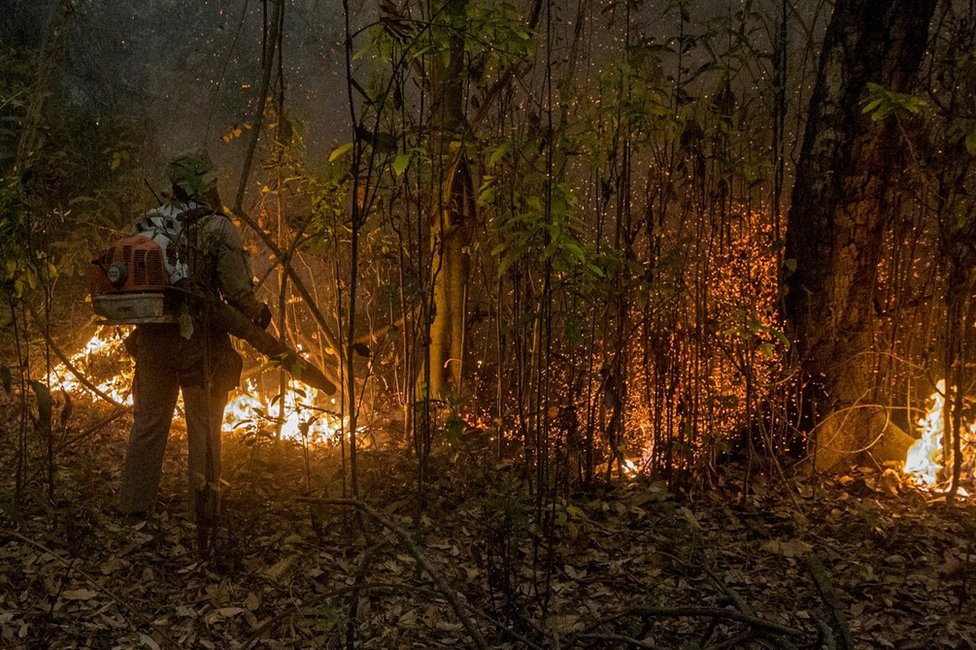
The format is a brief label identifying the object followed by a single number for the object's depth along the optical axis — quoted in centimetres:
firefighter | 337
